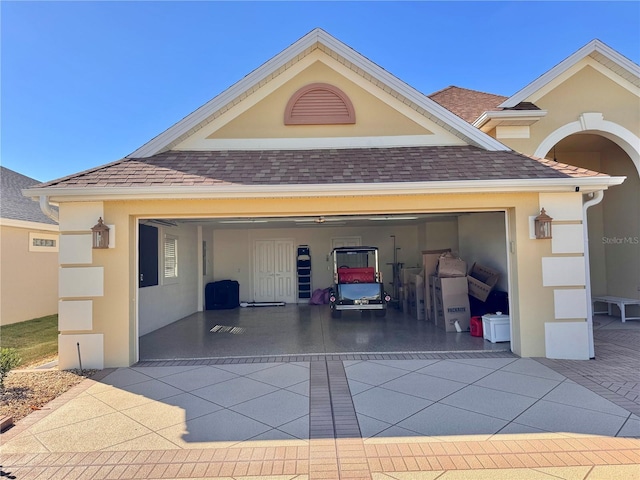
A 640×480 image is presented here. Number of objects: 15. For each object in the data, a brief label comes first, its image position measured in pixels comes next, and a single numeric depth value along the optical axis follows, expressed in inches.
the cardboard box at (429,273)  358.9
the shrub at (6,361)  196.5
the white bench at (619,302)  360.2
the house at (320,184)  236.1
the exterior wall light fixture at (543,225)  239.1
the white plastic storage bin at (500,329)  279.1
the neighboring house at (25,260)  414.3
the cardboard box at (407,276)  419.2
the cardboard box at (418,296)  380.5
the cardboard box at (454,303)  322.0
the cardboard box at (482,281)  315.0
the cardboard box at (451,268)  327.3
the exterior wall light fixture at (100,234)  232.2
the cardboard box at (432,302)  348.5
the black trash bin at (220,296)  488.1
